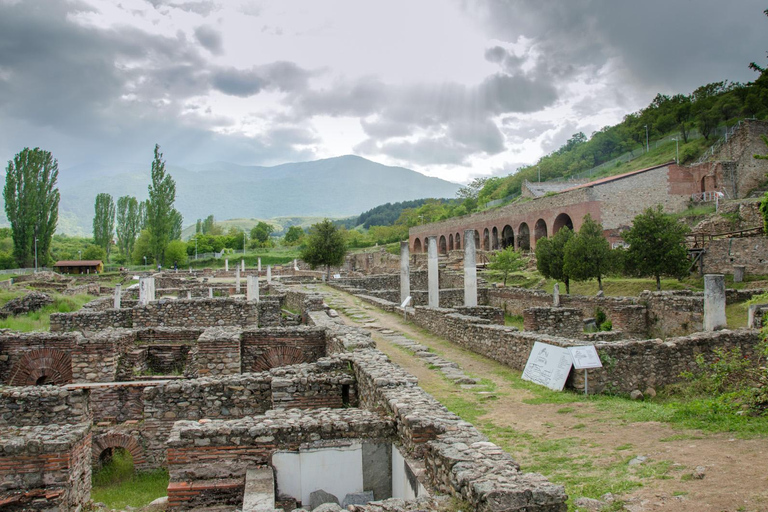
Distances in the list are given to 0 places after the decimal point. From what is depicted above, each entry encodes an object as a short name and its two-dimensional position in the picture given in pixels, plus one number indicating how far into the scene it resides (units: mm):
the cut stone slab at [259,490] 4293
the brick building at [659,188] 40062
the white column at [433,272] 17297
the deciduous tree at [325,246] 34031
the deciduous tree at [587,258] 22625
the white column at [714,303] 11859
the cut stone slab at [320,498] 4867
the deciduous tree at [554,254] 25953
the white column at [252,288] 17156
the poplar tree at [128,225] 92250
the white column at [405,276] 20234
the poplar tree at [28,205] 57062
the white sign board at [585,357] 7770
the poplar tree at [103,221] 89312
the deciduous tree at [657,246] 21250
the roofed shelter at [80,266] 70750
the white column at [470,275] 16297
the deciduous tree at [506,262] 30844
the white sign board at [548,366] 7914
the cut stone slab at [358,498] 4938
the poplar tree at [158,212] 57812
